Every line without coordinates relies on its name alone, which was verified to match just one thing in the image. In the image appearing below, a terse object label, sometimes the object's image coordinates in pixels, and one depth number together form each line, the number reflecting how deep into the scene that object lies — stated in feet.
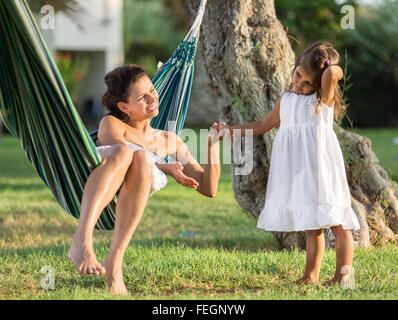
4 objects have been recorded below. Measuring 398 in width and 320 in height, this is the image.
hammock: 14.95
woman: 15.07
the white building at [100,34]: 101.99
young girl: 16.81
